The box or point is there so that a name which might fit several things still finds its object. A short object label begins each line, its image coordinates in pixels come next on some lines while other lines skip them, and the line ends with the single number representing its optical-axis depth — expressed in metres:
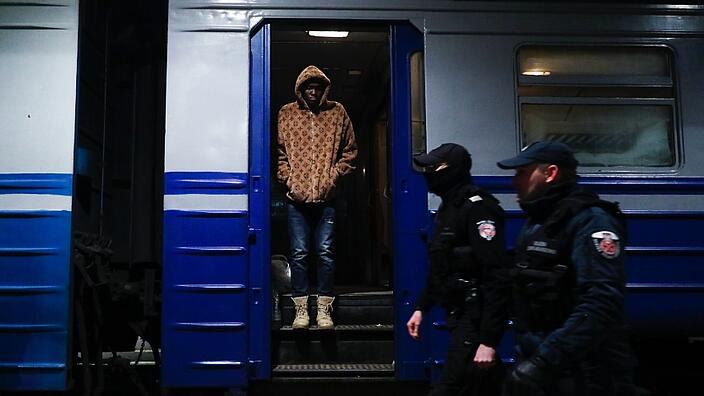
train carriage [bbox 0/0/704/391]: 3.76
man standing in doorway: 4.35
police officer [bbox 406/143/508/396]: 2.59
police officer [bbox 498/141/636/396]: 2.01
